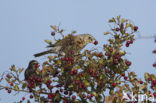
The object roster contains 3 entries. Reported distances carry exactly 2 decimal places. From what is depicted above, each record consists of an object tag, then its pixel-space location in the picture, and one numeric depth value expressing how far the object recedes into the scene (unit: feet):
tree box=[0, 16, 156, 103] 35.27
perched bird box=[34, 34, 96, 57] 39.22
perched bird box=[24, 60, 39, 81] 38.63
